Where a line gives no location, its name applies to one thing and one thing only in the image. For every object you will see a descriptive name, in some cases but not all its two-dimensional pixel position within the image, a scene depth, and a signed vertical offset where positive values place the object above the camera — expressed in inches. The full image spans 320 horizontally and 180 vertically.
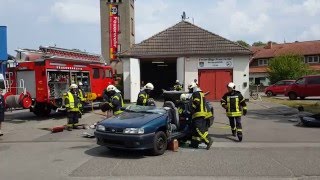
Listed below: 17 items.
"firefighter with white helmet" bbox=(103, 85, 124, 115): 302.6 -21.7
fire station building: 683.6 +67.8
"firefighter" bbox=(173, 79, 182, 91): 500.3 -6.8
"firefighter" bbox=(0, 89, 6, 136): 324.6 -27.2
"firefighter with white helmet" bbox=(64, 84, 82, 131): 348.2 -32.6
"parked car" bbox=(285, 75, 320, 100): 746.4 -15.8
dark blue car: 225.9 -42.2
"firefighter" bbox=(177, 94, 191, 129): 268.0 -28.9
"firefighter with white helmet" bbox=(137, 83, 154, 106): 289.8 -12.3
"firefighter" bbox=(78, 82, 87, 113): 401.5 -16.6
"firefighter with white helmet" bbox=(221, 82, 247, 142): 292.2 -24.5
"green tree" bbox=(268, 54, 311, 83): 1211.2 +73.1
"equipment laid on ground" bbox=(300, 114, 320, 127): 360.7 -54.7
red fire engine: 424.9 +13.1
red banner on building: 1135.4 +234.4
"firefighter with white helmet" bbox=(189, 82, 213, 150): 256.2 -37.8
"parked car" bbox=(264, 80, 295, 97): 936.2 -18.7
